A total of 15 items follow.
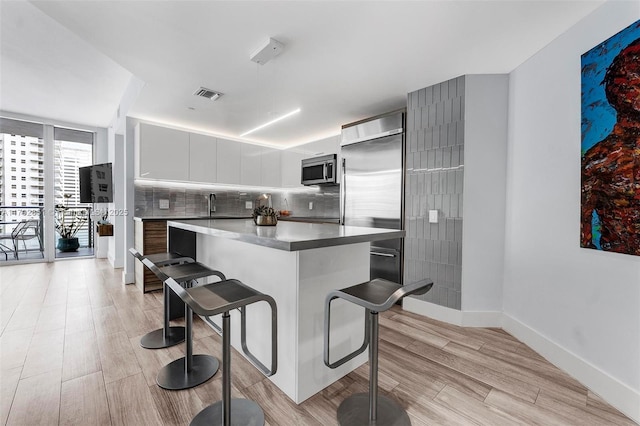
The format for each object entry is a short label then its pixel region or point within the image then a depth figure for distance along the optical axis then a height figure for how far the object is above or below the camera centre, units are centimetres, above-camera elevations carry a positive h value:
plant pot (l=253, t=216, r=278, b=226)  213 -9
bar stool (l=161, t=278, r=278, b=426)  121 -58
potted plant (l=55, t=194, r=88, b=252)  575 -38
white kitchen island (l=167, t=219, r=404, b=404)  155 -50
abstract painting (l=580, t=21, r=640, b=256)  153 +40
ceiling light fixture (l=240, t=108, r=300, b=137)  333 +121
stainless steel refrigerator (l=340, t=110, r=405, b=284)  318 +36
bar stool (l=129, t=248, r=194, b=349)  219 -107
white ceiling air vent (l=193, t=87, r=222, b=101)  300 +129
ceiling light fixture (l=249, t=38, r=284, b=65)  209 +125
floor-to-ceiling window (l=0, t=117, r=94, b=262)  502 +39
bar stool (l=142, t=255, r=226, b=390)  174 -110
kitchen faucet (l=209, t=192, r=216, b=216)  486 +9
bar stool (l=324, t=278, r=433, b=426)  128 -76
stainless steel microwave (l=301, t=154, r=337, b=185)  420 +63
